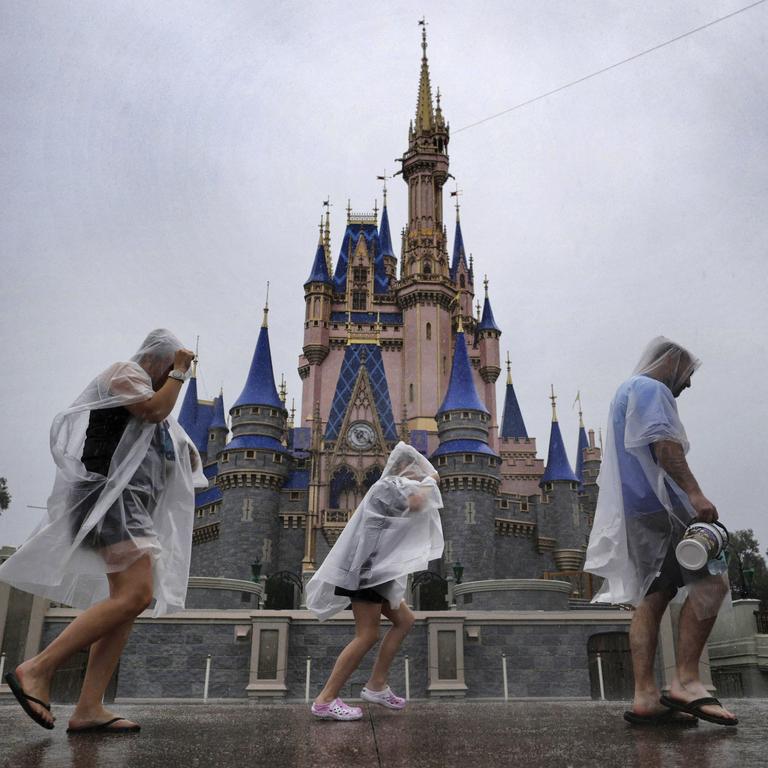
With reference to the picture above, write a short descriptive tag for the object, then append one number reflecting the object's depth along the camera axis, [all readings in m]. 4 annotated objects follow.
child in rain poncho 5.05
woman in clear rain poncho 3.60
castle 36.06
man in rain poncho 3.91
